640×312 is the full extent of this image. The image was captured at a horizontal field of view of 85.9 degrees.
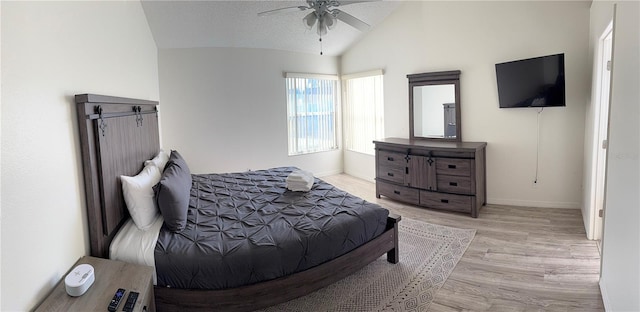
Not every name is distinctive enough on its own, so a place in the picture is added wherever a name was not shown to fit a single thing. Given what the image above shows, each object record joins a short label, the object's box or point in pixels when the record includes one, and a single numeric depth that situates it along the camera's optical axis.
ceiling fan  3.09
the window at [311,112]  6.02
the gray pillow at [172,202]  2.33
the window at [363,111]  5.83
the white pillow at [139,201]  2.33
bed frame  1.99
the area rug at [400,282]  2.36
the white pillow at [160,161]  3.20
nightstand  1.48
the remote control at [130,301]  1.50
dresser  3.99
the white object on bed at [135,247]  2.05
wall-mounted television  3.62
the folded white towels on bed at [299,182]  3.28
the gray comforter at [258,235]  2.05
